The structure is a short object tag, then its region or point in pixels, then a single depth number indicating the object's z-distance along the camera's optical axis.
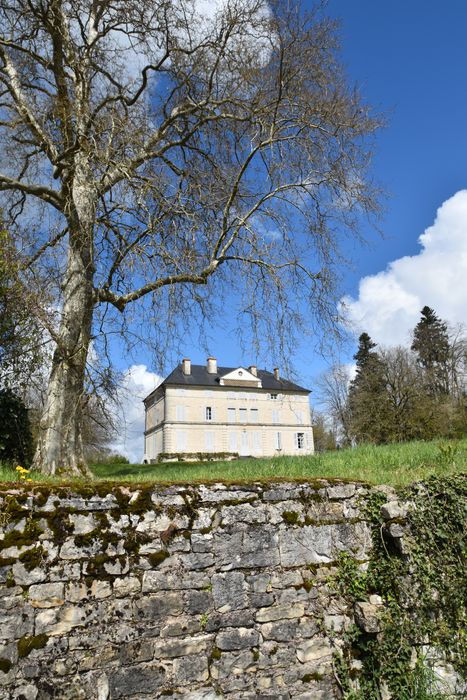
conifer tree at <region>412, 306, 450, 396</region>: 32.56
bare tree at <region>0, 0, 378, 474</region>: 7.39
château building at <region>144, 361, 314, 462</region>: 39.69
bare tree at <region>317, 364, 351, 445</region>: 35.84
